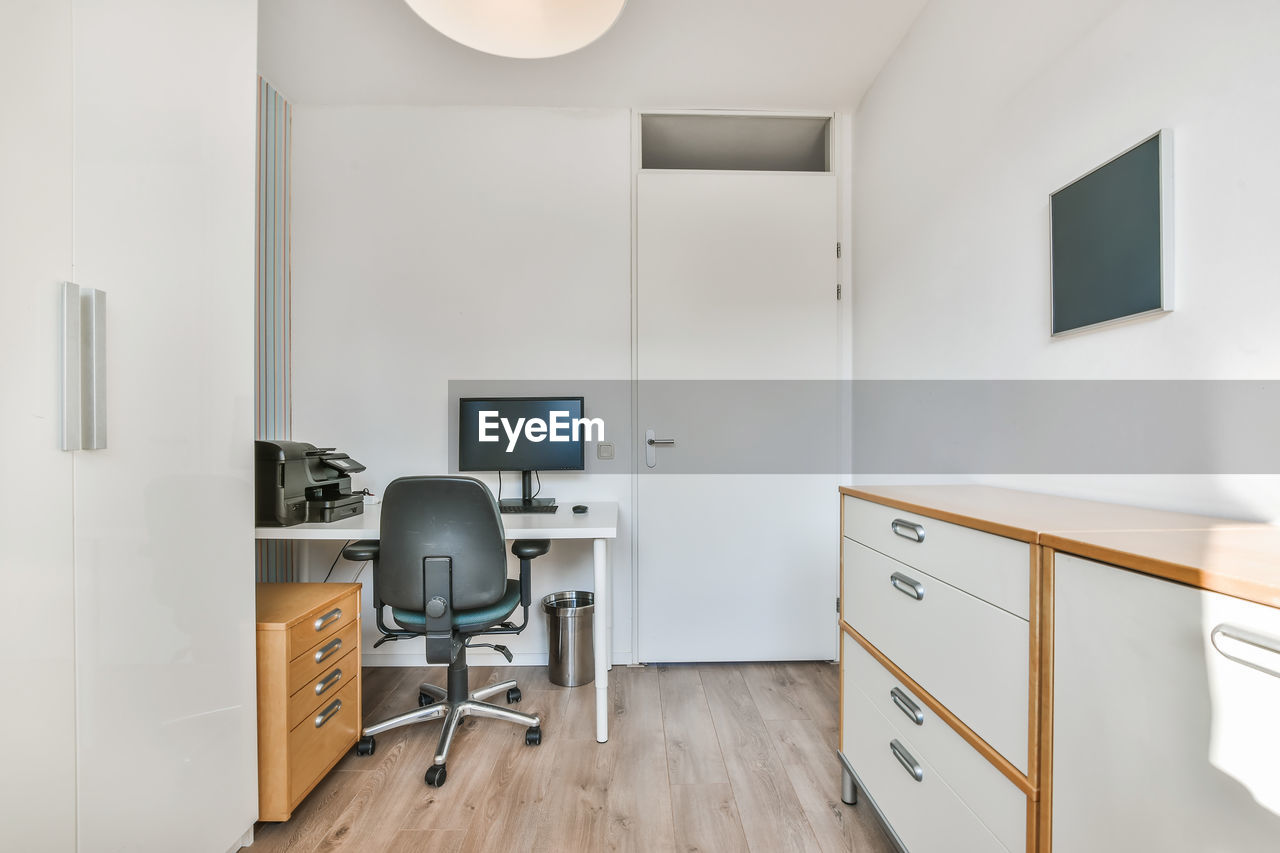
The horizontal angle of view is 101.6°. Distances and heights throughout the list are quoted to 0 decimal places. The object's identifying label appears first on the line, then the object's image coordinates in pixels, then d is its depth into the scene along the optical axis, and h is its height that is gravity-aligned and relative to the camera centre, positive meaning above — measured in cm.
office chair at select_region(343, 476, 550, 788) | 176 -47
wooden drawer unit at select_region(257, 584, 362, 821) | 151 -83
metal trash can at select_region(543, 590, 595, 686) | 241 -103
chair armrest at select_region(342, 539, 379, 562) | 186 -46
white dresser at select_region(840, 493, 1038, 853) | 93 -55
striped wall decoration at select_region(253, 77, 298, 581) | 241 +62
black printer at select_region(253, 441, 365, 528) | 194 -24
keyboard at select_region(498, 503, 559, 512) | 239 -39
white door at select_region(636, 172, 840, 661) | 265 +9
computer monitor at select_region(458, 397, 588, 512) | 250 -6
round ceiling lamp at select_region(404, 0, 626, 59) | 138 +109
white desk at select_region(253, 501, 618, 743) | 192 -41
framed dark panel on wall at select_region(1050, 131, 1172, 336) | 108 +42
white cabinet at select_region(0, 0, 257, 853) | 94 -4
